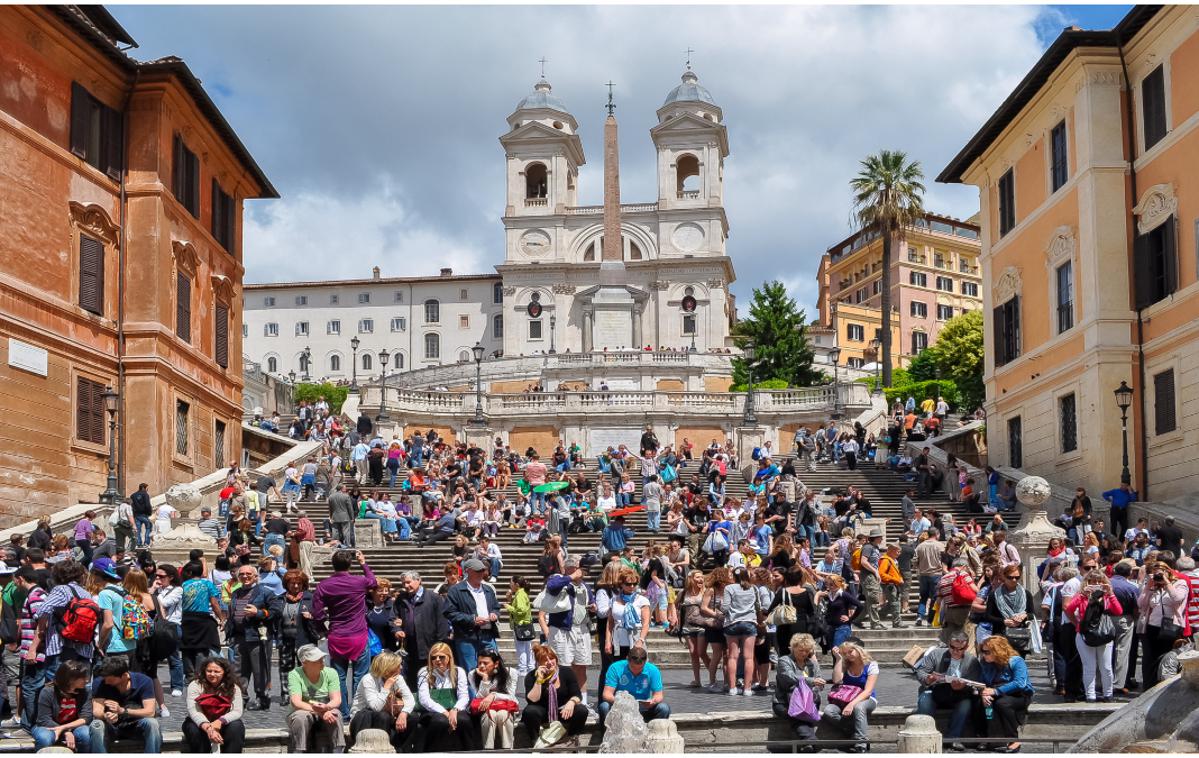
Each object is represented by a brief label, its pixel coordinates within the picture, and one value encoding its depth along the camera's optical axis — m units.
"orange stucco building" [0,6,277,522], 27.84
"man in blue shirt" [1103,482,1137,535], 27.34
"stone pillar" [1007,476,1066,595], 22.39
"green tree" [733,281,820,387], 72.62
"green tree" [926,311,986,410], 70.25
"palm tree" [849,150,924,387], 71.75
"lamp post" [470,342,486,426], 50.16
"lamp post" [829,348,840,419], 50.03
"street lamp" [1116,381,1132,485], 28.22
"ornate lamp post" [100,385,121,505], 28.06
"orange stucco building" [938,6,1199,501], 27.95
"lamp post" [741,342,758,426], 48.75
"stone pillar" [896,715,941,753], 11.84
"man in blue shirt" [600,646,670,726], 14.00
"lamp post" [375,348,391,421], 47.81
